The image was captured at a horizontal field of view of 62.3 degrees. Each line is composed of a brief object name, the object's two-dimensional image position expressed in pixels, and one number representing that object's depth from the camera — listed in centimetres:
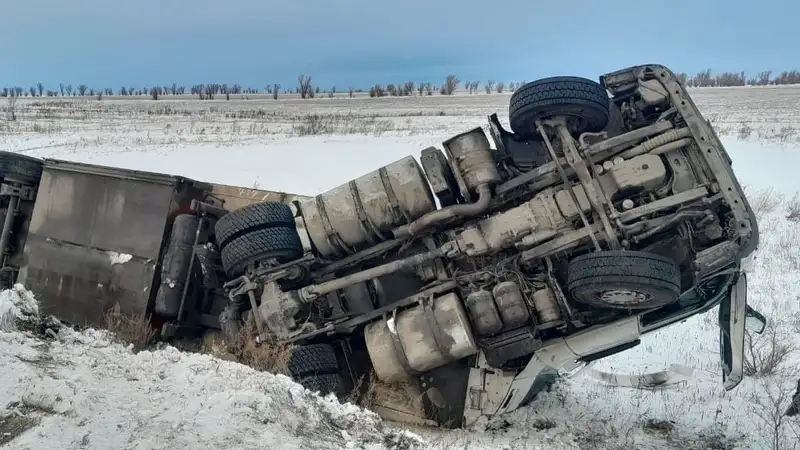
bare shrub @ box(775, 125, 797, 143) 1739
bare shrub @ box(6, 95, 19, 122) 2874
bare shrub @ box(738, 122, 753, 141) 1794
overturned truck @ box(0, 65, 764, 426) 478
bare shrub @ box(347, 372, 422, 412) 550
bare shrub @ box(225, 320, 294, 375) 506
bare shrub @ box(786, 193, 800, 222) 1114
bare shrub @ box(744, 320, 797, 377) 623
